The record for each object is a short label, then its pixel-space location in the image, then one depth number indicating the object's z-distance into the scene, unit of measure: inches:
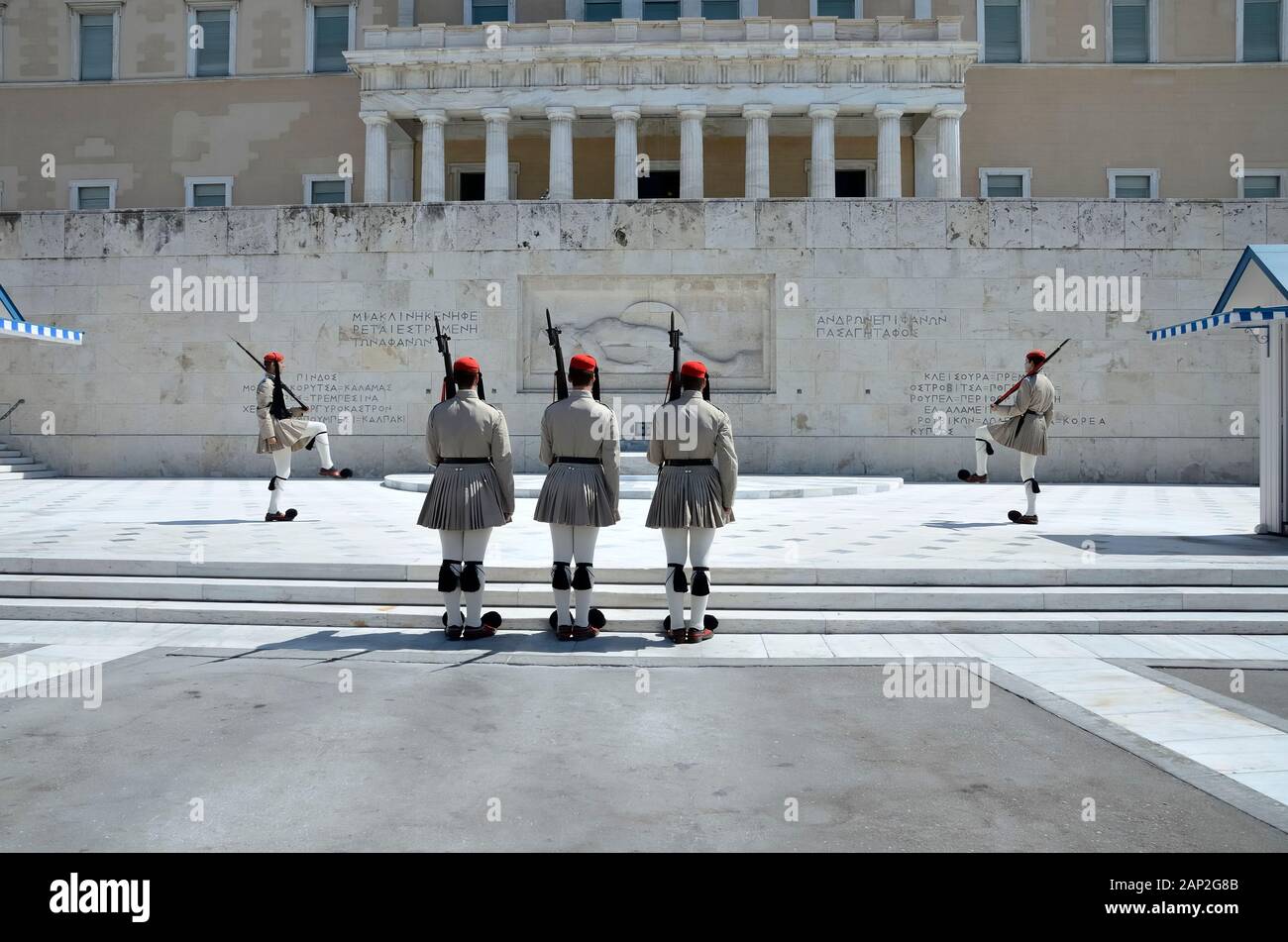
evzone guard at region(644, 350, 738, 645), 259.4
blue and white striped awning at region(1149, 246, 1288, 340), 383.2
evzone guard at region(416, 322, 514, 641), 257.4
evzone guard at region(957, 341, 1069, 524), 438.9
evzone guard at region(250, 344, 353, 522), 442.9
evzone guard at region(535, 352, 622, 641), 259.3
